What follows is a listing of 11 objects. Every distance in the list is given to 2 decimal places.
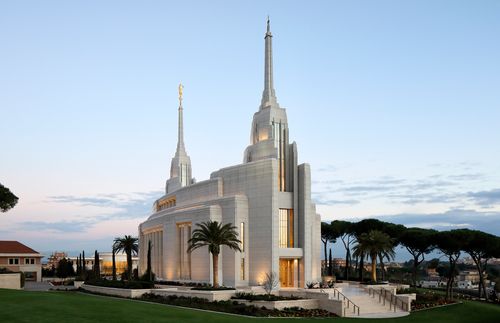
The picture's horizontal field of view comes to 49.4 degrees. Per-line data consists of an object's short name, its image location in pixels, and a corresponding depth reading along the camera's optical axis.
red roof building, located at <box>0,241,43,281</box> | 92.62
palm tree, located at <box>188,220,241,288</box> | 50.75
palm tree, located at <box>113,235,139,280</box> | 71.69
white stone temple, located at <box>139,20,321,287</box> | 58.41
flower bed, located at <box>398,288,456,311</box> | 49.80
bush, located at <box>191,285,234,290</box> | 48.47
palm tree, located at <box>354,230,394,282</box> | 63.50
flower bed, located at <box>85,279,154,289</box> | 52.67
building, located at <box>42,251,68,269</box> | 185.35
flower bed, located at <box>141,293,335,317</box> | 40.99
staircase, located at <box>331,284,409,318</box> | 44.56
